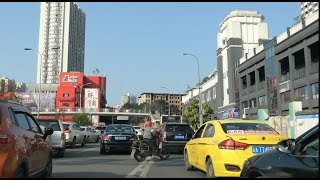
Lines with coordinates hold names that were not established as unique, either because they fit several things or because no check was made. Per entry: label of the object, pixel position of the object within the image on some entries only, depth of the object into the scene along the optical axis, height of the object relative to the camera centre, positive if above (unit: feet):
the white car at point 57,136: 58.23 -1.36
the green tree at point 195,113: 243.19 +7.25
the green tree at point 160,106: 485.97 +23.87
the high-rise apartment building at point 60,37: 476.54 +101.00
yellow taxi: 29.96 -1.34
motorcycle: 54.13 -3.22
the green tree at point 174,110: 511.48 +19.13
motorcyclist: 55.77 -1.63
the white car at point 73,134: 75.10 -1.59
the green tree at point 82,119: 340.59 +5.73
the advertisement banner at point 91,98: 446.19 +29.52
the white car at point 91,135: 108.62 -2.44
